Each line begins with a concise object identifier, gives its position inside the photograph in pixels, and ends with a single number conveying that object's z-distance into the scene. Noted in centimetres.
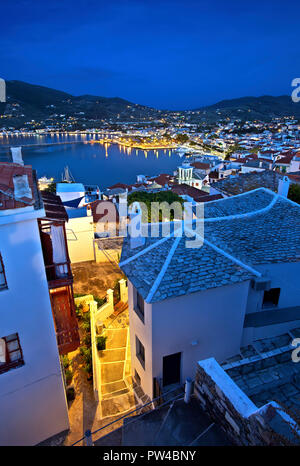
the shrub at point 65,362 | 1014
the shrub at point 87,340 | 1117
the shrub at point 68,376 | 975
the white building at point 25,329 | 568
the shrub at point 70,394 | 941
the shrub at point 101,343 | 1111
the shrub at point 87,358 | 1005
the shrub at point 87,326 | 1198
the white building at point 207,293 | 729
